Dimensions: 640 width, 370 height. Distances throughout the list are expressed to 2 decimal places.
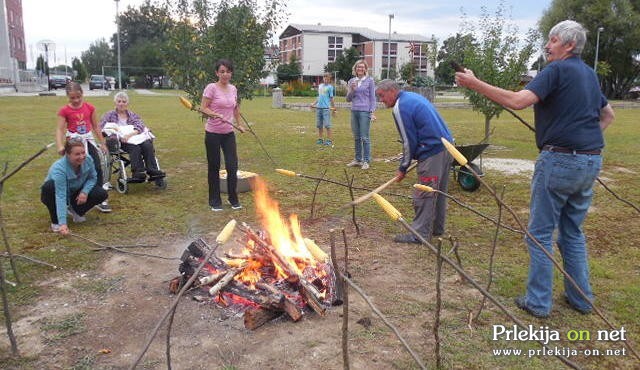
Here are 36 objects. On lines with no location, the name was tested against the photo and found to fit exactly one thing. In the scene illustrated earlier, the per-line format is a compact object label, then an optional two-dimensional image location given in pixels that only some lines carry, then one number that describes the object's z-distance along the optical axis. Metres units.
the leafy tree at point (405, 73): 39.11
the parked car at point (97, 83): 48.41
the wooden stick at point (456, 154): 2.23
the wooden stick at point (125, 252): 4.75
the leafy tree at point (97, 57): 77.38
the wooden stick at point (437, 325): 2.54
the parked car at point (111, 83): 53.46
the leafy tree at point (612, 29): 42.38
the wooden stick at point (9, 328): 3.06
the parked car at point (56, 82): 46.40
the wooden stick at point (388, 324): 2.19
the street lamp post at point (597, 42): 40.53
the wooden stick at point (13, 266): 3.59
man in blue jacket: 5.17
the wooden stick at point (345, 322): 2.38
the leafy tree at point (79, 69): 75.94
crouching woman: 5.45
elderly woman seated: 7.57
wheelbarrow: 7.31
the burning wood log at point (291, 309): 3.63
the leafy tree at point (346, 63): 56.03
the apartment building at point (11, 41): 45.03
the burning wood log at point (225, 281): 3.81
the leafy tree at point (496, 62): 11.43
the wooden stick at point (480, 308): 3.67
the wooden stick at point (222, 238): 2.21
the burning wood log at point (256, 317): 3.53
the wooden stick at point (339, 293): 3.90
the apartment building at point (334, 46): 79.94
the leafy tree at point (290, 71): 52.91
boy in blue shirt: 12.68
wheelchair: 7.50
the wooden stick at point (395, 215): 2.09
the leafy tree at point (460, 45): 12.32
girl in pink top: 6.19
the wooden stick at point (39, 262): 4.39
